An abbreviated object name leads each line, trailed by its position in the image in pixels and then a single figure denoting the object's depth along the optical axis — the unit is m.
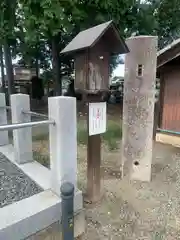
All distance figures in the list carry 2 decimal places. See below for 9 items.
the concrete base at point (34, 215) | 1.77
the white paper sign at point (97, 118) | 2.49
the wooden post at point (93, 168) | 2.62
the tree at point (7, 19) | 7.22
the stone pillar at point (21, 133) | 2.85
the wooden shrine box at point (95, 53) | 2.31
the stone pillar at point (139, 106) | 3.04
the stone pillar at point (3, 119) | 3.59
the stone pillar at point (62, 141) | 1.95
